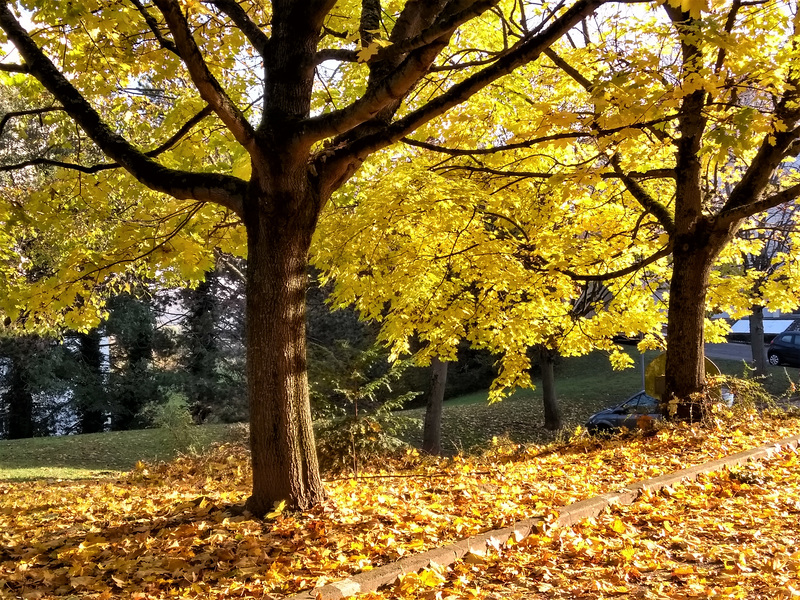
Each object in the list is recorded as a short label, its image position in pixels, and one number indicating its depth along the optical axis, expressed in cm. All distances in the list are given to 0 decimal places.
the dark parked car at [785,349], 2675
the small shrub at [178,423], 1354
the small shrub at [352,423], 898
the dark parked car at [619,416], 1591
